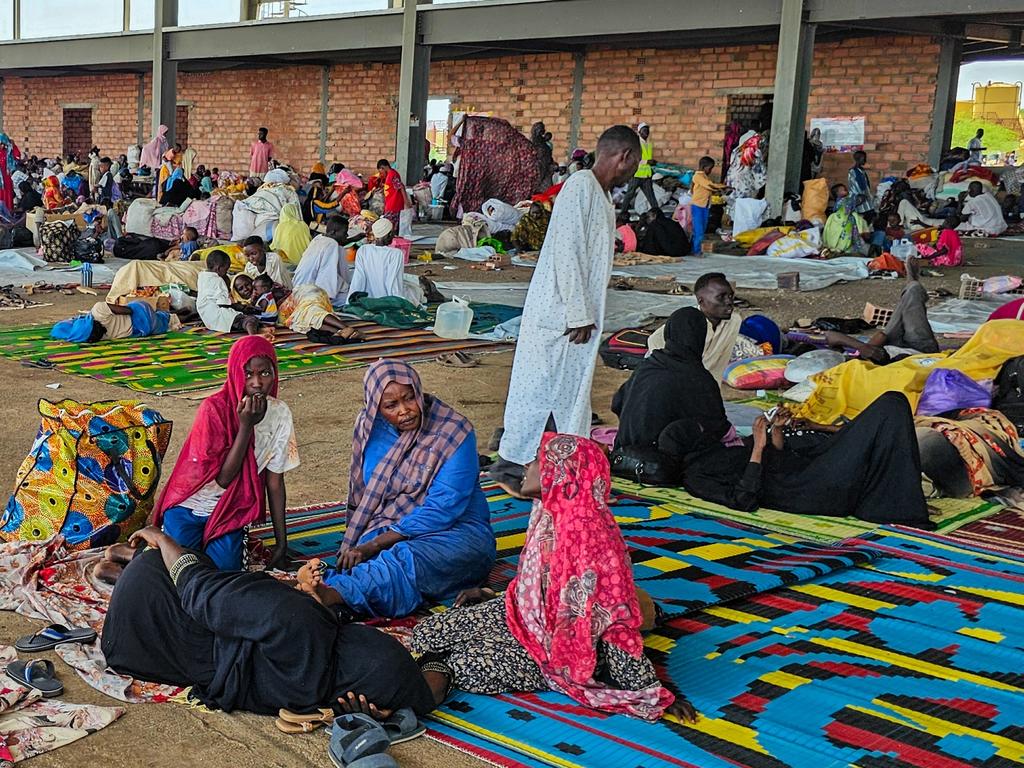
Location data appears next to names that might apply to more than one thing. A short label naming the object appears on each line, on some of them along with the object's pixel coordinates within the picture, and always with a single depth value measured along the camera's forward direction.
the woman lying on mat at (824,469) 4.58
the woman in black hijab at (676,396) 5.02
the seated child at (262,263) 9.19
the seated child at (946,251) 12.68
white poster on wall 16.45
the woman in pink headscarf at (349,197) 15.62
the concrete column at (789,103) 13.76
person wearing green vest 15.49
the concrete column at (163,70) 20.59
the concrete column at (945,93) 15.61
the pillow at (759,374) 7.07
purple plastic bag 5.78
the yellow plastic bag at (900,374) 5.98
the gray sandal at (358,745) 2.57
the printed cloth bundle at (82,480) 3.88
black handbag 5.01
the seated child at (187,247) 11.44
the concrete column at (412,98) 17.16
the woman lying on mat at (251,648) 2.78
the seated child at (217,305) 8.66
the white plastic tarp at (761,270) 11.45
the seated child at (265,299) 8.89
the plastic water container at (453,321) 8.76
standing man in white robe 4.81
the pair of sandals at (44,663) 2.91
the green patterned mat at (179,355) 7.03
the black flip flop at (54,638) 3.16
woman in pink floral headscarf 2.87
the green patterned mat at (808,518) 4.54
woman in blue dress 3.52
